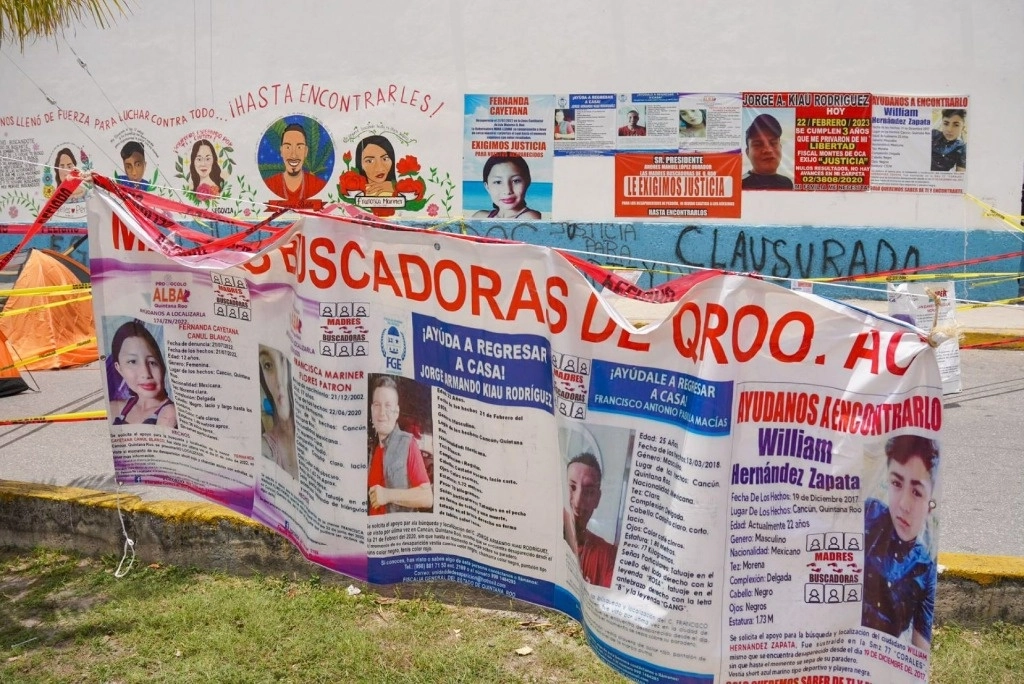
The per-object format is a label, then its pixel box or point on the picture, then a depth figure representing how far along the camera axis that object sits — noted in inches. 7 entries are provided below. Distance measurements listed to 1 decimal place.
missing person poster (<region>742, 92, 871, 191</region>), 599.5
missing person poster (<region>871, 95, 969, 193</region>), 590.9
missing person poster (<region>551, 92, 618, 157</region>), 623.8
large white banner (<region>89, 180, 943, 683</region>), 114.3
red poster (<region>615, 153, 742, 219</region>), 616.7
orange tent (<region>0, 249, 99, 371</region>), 456.8
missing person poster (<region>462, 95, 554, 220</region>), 634.2
